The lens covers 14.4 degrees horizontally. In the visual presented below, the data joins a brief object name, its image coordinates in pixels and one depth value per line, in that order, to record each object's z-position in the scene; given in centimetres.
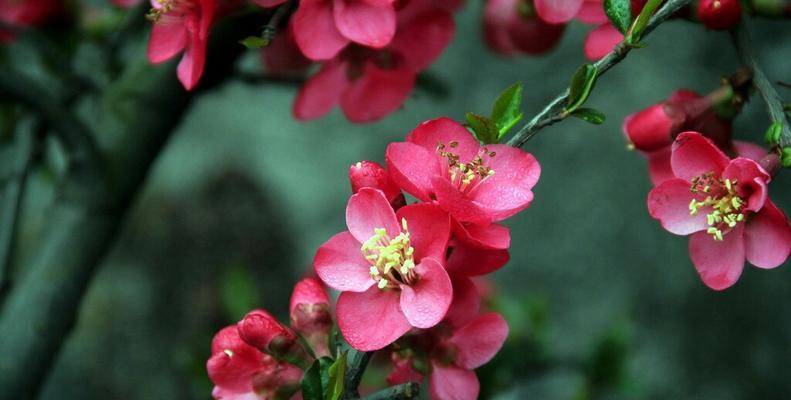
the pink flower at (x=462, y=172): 82
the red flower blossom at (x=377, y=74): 92
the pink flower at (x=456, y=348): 85
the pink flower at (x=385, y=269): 82
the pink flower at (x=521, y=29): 97
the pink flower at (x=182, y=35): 87
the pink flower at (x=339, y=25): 87
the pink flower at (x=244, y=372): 84
